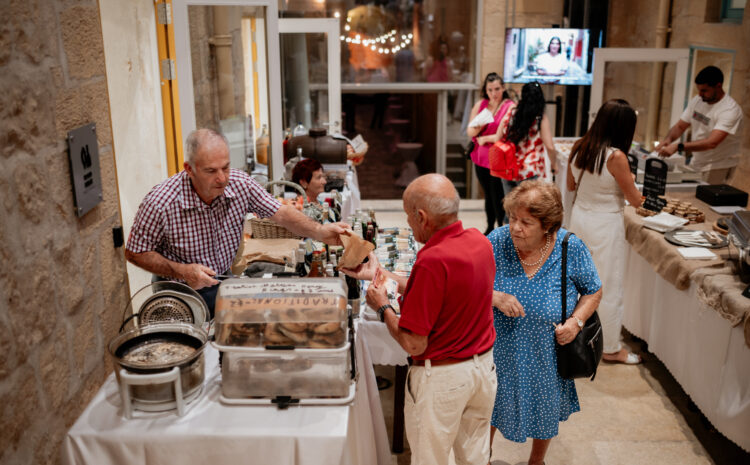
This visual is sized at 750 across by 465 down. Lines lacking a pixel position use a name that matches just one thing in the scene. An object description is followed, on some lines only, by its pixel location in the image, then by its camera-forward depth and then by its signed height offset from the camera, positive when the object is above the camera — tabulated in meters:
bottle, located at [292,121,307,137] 6.26 -0.70
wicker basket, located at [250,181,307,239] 3.82 -0.98
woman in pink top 6.09 -0.75
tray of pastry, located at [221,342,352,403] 2.10 -0.99
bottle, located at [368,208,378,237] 3.59 -0.88
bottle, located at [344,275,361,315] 2.81 -0.99
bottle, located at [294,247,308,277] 2.71 -0.82
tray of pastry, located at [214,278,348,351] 2.07 -0.80
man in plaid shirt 2.60 -0.66
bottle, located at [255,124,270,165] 5.09 -0.69
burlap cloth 3.15 -1.12
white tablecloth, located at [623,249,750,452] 3.14 -1.55
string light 8.80 +0.20
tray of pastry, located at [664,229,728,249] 3.84 -1.05
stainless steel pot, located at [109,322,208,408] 2.03 -0.93
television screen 7.91 +0.01
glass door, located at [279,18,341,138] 8.27 -0.28
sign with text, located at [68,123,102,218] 2.11 -0.35
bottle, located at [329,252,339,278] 2.81 -0.87
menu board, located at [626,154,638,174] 5.18 -0.84
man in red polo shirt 2.17 -0.90
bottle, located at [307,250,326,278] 2.72 -0.84
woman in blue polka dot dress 2.64 -0.98
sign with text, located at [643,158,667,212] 4.32 -0.82
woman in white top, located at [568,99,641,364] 3.77 -0.82
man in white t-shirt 5.36 -0.62
